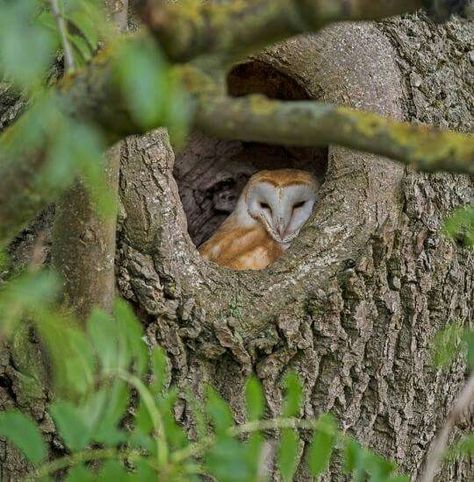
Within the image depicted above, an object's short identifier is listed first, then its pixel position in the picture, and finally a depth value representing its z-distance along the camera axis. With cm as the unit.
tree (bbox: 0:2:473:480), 1342
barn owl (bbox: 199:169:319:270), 1379
